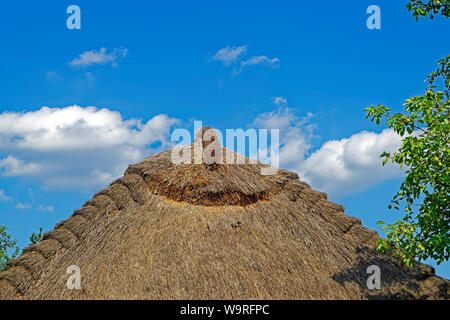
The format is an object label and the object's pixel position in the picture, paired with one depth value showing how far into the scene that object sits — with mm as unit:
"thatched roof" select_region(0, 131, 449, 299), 11273
